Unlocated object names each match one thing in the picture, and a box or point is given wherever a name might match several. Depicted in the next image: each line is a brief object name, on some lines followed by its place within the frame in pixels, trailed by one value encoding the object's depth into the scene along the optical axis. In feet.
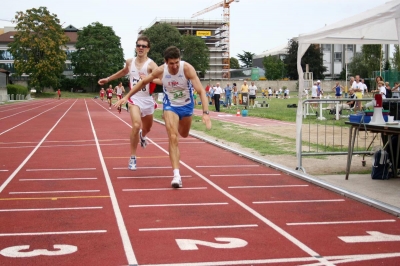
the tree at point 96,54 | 334.24
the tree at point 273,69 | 379.55
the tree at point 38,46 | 300.20
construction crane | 497.46
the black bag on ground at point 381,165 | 28.71
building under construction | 476.54
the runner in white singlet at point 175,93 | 26.66
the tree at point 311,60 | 322.75
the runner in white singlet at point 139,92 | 32.37
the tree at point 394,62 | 206.20
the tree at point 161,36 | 338.13
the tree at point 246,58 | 584.81
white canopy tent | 25.02
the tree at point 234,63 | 586.53
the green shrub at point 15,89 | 238.48
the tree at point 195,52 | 355.44
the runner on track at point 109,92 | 151.21
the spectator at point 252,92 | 115.65
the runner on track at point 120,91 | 110.73
